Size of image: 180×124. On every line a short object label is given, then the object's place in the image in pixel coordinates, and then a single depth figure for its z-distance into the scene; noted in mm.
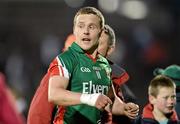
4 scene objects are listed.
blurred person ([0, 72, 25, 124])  6793
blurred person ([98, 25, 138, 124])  12242
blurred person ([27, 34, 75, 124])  10898
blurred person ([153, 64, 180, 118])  14120
